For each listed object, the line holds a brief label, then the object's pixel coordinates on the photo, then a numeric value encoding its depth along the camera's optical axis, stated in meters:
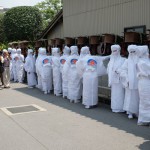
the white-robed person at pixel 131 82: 5.31
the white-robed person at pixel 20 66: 11.09
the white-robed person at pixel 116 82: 5.84
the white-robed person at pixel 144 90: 4.91
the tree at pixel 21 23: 19.01
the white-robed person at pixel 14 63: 11.35
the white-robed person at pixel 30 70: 9.67
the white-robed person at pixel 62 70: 7.50
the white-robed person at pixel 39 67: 8.53
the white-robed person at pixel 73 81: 7.00
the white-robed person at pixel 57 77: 7.97
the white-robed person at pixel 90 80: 6.30
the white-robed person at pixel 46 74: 8.36
